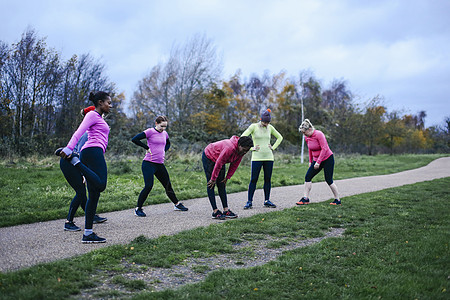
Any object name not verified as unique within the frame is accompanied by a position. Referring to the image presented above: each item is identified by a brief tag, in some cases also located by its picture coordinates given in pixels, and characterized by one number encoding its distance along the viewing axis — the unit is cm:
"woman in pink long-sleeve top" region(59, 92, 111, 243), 479
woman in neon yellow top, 804
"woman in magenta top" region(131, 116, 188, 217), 705
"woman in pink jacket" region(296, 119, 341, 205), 804
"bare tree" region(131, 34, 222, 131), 3100
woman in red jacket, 622
